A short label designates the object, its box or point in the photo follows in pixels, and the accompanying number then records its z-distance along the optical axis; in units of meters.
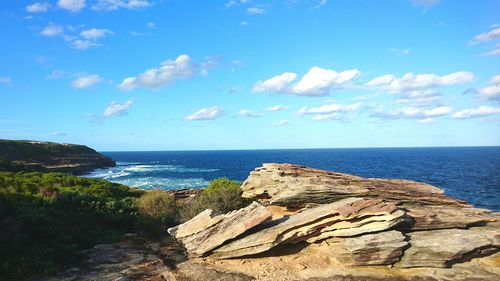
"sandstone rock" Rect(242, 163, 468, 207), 19.30
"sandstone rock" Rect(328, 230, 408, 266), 14.40
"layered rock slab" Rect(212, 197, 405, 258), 15.37
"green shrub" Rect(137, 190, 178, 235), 20.65
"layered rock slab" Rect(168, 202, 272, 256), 16.19
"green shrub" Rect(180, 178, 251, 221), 22.52
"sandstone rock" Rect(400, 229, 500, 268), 14.02
